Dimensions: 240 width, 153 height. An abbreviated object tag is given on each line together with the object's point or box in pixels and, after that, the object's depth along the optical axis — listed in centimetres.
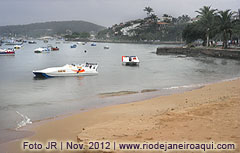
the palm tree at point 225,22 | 7181
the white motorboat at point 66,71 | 3953
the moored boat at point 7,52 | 9956
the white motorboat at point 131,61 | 5834
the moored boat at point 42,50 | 11412
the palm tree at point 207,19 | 8544
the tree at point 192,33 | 10005
